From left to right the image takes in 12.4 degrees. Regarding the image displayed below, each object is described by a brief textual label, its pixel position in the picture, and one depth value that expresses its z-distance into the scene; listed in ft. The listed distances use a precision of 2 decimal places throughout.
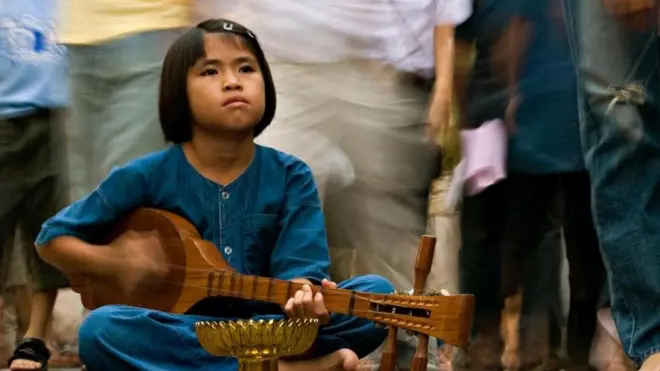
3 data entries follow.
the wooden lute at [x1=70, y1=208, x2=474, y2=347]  15.30
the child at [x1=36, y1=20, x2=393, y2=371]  16.24
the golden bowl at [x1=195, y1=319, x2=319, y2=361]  15.08
